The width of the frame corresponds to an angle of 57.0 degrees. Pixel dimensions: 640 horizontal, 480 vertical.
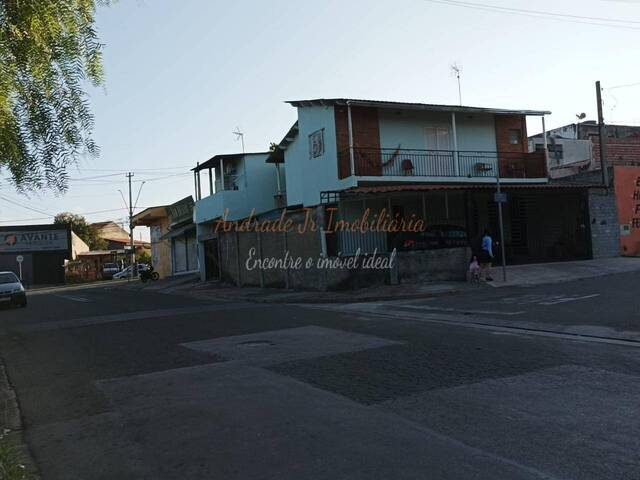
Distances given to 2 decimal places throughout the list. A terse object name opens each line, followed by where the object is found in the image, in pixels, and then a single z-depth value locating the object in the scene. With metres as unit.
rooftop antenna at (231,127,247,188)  31.66
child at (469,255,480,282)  18.09
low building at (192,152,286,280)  31.39
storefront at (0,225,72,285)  53.12
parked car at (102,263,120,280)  60.09
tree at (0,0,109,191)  4.33
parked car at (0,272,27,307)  21.55
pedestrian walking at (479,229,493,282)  17.88
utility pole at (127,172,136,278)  50.22
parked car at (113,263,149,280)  53.91
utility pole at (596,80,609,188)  25.17
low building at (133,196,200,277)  40.42
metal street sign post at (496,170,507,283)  17.19
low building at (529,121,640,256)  23.36
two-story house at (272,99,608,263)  21.44
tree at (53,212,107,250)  78.81
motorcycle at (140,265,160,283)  40.31
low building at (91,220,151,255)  91.61
